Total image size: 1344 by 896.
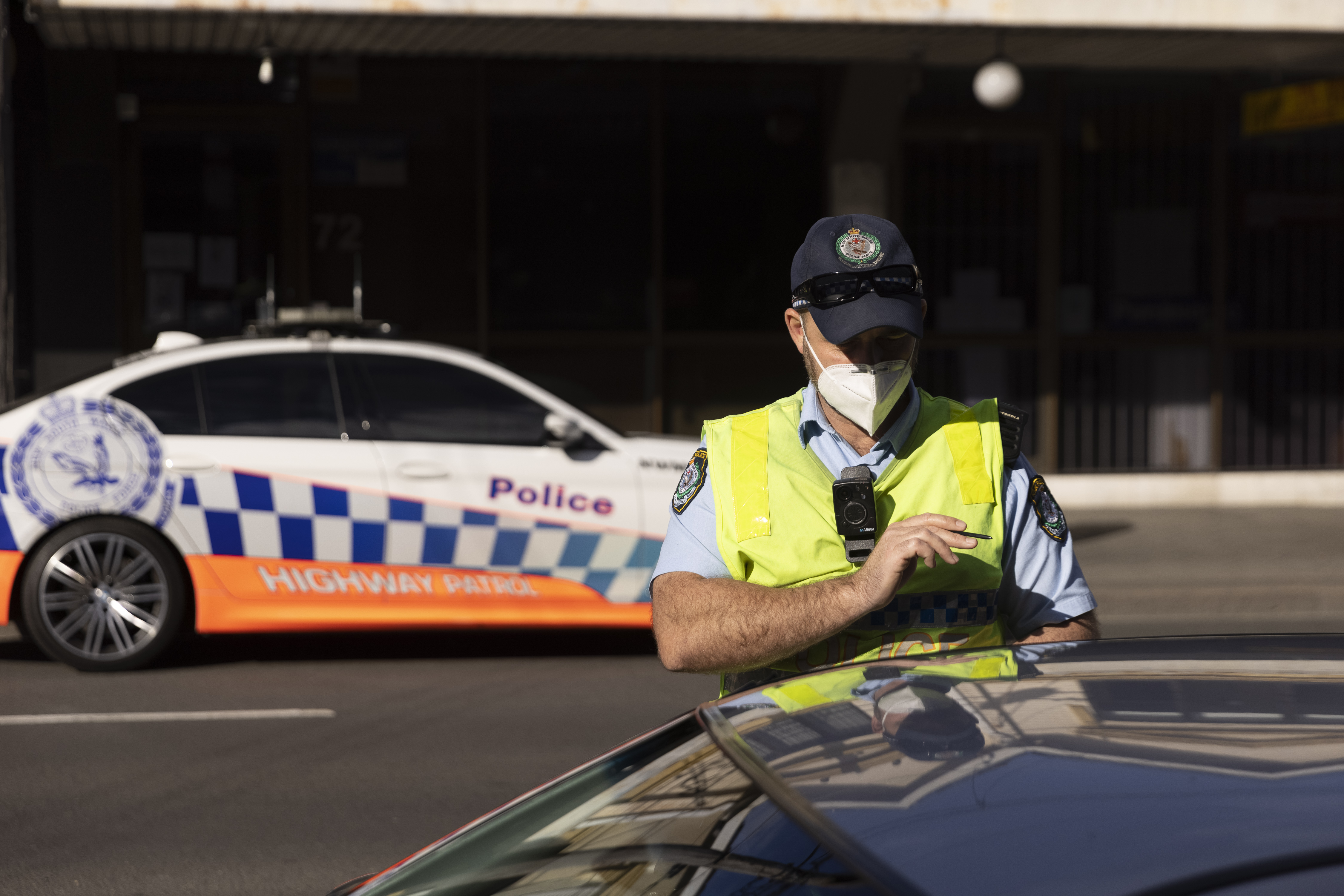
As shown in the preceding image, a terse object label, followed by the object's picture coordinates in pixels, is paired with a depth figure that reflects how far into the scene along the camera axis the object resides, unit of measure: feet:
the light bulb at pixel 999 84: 35.83
